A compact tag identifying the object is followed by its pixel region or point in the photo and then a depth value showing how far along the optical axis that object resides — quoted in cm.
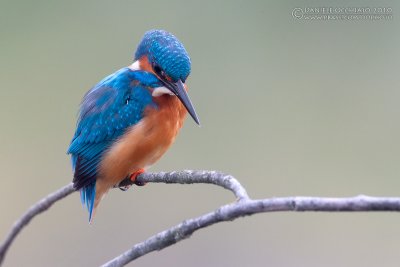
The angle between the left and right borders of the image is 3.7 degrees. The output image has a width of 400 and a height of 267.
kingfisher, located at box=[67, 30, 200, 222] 373
